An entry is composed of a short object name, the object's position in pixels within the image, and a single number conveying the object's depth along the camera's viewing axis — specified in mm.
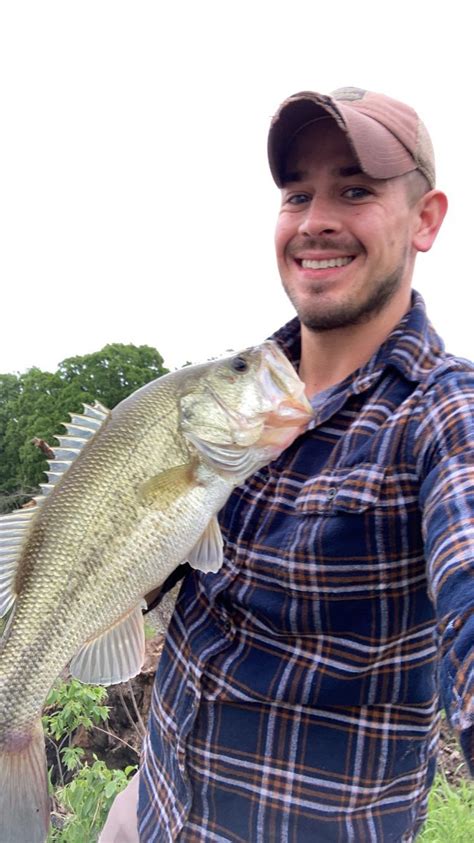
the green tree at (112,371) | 34344
